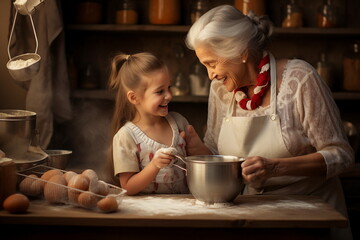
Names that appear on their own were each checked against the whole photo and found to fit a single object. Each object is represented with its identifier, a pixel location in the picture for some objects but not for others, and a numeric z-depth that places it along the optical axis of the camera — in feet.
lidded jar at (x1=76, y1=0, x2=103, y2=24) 10.14
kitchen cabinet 10.29
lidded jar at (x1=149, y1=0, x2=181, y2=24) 9.96
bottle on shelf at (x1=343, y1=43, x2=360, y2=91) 9.98
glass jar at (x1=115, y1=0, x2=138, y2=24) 10.09
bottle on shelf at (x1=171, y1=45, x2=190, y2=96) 10.09
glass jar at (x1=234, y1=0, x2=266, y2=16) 9.77
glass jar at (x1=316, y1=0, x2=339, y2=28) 9.89
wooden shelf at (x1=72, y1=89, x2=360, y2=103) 9.81
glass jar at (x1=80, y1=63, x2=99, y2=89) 10.44
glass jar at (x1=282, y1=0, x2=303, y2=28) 9.89
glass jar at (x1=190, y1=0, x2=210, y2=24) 10.00
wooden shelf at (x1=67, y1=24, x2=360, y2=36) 9.74
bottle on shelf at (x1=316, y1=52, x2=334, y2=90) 10.08
